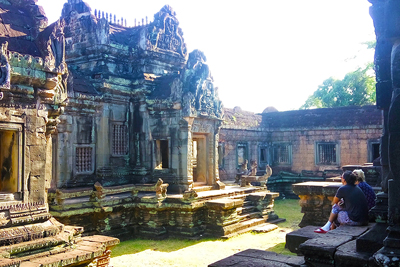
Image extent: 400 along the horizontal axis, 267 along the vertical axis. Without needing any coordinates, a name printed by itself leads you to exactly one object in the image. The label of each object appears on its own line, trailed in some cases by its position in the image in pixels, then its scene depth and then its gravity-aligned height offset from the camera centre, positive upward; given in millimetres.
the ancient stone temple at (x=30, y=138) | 5848 +213
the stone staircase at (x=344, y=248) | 4324 -1232
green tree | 32812 +4940
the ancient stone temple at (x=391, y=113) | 3785 +330
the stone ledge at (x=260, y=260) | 4836 -1464
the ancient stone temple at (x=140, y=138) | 11602 +380
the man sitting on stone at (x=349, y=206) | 6297 -1028
